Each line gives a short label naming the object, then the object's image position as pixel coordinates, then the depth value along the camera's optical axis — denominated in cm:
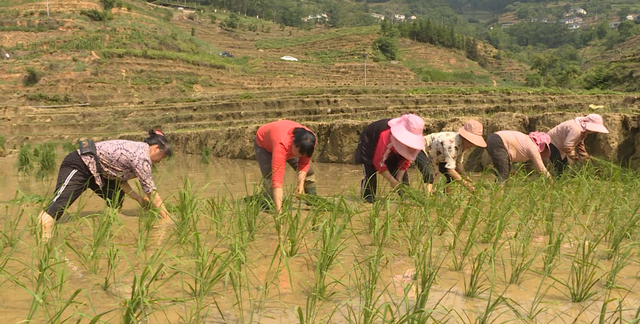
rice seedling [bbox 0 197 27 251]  278
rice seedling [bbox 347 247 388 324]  188
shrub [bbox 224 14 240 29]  6253
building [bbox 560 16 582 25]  15877
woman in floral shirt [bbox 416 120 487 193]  482
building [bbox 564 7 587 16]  16531
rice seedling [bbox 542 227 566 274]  250
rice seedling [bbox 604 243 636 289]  228
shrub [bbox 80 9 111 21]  3766
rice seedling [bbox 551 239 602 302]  225
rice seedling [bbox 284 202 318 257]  281
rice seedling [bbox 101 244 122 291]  237
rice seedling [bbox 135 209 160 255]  294
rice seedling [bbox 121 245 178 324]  178
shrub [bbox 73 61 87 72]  2439
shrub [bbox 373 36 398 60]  5244
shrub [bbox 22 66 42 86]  2347
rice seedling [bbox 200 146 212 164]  905
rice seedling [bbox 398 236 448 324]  176
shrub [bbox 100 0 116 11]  4097
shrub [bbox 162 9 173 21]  5116
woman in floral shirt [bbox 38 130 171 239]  378
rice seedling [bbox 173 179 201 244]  286
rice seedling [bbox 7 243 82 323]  181
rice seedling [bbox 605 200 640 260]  276
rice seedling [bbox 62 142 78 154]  1009
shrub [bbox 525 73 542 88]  4572
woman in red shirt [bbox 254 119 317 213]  387
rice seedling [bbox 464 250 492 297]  230
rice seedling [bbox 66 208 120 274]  260
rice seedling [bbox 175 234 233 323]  201
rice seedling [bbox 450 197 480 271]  262
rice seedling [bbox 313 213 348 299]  222
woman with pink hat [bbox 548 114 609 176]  552
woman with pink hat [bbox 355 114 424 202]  434
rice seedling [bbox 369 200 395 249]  291
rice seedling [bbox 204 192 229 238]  319
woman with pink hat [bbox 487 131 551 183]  516
